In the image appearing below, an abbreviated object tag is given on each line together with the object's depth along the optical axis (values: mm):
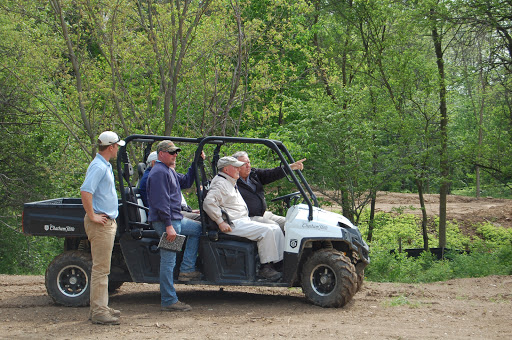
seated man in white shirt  14897
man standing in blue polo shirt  12999
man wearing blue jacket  14158
